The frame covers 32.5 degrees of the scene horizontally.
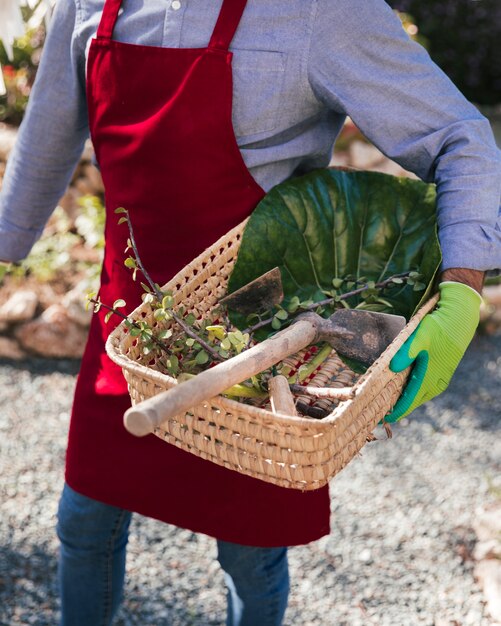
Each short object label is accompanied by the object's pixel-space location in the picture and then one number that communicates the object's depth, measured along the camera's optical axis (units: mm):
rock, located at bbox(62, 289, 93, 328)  3727
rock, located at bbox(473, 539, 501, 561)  2416
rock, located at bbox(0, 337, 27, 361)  3777
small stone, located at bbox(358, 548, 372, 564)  2514
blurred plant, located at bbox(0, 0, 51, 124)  4684
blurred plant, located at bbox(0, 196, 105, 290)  4035
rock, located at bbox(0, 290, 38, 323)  3730
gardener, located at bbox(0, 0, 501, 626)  1364
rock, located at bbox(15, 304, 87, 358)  3732
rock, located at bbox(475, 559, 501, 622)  2244
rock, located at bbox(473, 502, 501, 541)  2511
